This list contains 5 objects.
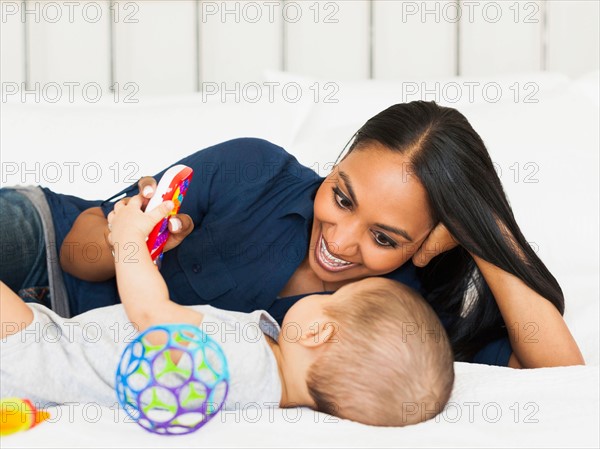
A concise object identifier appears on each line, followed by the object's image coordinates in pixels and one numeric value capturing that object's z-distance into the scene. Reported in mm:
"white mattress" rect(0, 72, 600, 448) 2010
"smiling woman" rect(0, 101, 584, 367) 1782
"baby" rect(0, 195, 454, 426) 1585
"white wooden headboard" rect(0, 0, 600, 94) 2446
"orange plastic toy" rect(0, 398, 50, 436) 1510
